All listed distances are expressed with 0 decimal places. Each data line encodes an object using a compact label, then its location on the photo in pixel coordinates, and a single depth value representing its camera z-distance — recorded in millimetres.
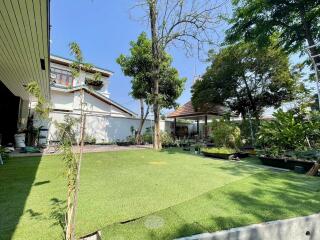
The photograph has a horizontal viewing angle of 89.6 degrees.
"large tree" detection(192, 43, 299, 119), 9030
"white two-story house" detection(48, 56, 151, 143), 11472
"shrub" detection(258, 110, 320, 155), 5327
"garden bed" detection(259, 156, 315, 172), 4614
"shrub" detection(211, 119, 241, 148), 7635
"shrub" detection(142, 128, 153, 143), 12389
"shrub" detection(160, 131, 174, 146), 10747
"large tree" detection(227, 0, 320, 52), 6058
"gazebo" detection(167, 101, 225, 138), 11851
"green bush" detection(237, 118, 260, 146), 8374
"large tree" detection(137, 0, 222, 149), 8900
